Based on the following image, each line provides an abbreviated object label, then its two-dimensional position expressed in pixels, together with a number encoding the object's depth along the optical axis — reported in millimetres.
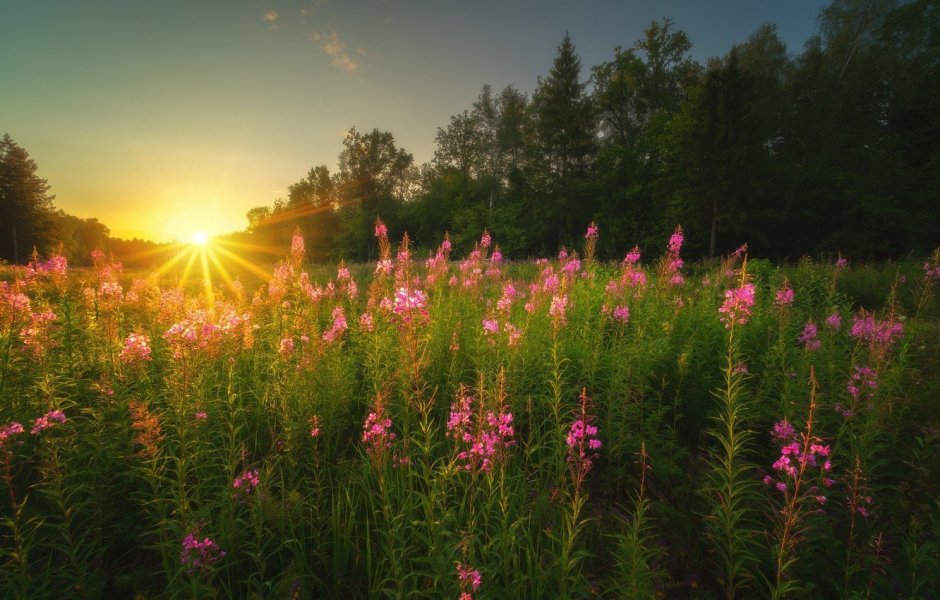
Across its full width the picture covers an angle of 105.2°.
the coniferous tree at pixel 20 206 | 38188
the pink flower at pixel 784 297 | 4522
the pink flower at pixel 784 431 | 2523
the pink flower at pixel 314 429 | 2672
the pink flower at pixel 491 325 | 3619
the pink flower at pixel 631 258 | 6333
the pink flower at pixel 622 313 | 4410
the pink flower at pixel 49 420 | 2172
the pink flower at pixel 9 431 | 1895
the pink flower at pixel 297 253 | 4035
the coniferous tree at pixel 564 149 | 30641
